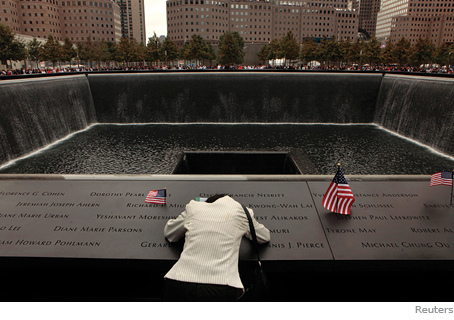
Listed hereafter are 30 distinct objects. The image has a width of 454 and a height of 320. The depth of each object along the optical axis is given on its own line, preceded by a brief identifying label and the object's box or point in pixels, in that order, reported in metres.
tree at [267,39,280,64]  58.22
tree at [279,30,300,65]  51.44
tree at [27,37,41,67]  42.03
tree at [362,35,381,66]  43.62
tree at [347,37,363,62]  46.96
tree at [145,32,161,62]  47.50
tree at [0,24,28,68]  29.72
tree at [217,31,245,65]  49.56
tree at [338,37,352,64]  44.95
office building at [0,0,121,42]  77.50
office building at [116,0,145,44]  153.38
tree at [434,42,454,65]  46.44
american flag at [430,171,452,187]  3.77
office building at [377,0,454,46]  102.06
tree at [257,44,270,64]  62.86
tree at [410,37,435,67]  36.65
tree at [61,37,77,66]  44.46
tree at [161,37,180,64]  49.47
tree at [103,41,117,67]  49.28
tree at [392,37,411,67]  39.16
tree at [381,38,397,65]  43.76
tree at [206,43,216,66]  58.66
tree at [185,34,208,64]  50.62
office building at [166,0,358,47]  98.19
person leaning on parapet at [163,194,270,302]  2.33
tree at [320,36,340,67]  44.81
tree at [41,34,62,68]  42.44
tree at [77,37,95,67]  48.46
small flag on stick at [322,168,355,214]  3.45
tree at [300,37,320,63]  48.33
